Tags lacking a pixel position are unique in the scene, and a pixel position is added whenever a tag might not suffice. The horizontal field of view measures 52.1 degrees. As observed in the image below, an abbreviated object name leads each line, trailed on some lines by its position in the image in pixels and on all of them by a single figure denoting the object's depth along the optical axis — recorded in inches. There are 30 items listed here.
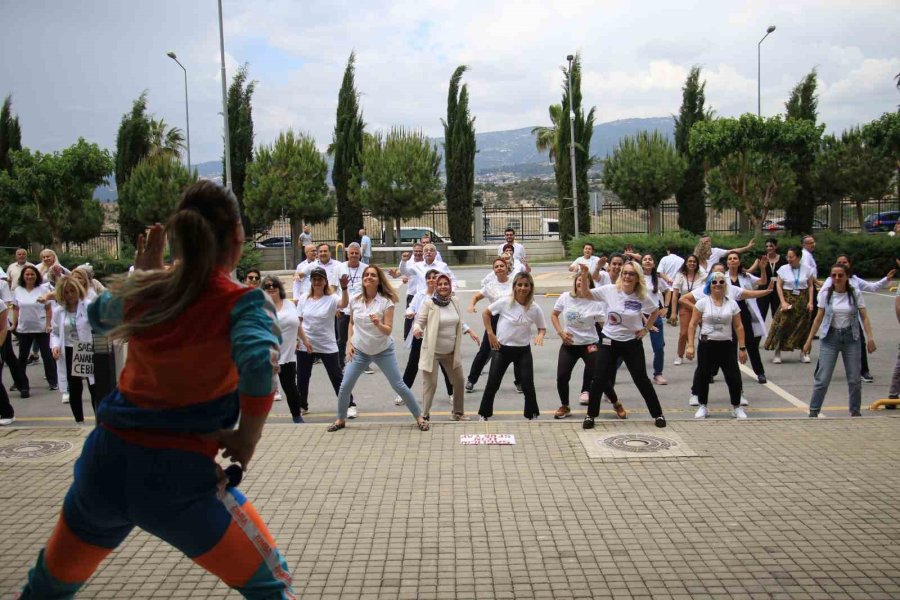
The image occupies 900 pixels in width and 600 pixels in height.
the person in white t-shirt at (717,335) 376.8
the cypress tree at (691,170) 1689.2
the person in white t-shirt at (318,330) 395.2
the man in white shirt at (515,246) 577.9
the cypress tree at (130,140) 1740.9
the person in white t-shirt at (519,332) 375.2
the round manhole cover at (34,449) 315.3
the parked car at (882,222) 1760.6
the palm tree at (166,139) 2422.2
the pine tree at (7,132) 1635.1
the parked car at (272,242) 1800.0
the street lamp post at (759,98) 1810.4
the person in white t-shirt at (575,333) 382.9
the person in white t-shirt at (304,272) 482.6
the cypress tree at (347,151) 1772.9
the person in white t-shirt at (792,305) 525.0
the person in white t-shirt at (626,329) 351.6
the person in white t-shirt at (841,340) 371.9
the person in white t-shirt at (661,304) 479.0
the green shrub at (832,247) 1054.4
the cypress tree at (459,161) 1738.4
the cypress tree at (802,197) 1380.9
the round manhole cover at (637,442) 311.4
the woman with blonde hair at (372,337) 353.1
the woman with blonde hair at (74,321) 381.7
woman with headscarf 371.9
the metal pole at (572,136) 1547.2
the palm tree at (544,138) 2800.2
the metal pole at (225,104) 1175.2
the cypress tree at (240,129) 1712.6
